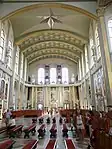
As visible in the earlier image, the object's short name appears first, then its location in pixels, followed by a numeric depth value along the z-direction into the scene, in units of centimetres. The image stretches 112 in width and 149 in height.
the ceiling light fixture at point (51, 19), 1772
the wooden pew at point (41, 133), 663
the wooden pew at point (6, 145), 368
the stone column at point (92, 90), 1860
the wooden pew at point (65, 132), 687
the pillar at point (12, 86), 1913
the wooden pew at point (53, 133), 671
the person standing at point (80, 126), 659
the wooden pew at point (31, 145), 381
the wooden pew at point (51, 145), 412
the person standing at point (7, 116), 925
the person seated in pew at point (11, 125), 799
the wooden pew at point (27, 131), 642
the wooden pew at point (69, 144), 417
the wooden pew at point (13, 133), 647
